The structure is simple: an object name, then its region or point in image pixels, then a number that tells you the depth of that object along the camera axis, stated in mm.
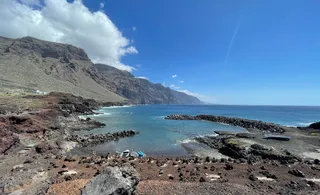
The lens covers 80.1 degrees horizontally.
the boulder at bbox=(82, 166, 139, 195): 8531
